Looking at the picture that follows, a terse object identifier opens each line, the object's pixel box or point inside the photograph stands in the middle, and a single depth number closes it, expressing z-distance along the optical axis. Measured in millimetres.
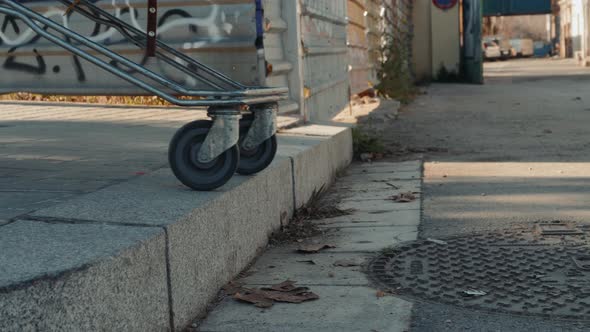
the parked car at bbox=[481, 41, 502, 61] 55309
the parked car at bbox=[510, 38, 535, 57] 60831
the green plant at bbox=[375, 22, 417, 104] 15109
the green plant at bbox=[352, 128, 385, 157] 7586
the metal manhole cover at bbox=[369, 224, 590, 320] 3086
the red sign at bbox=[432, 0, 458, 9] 22395
